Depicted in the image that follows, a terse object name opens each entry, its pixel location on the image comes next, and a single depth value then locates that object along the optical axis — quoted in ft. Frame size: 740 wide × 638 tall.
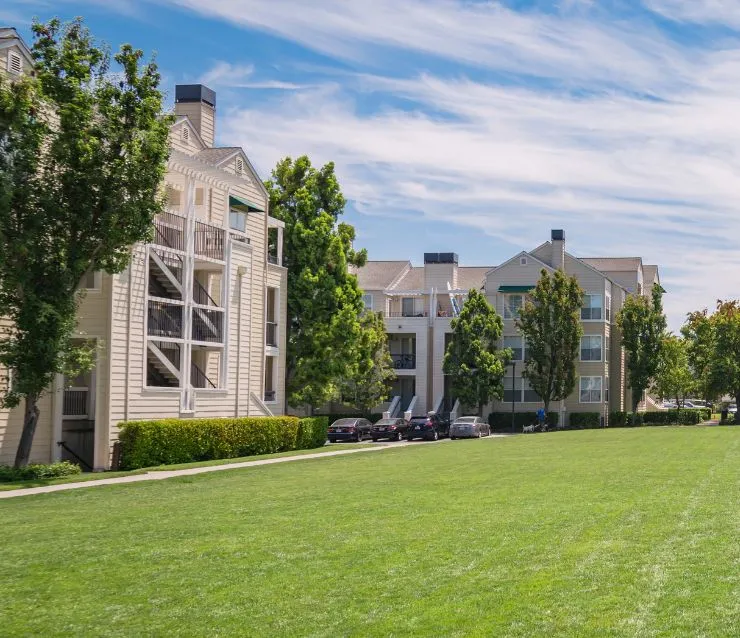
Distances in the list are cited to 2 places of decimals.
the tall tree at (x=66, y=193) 82.28
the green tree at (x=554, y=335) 214.69
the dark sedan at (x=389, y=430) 168.04
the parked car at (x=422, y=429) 170.50
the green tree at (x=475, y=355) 208.85
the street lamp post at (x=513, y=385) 207.31
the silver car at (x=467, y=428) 177.27
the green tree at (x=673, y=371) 234.58
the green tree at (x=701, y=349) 236.84
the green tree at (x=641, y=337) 227.40
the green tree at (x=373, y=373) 187.93
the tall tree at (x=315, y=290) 155.12
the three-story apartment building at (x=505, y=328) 226.17
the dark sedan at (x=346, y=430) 160.04
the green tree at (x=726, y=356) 231.50
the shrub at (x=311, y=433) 134.92
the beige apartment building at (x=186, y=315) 98.73
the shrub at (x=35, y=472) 81.06
